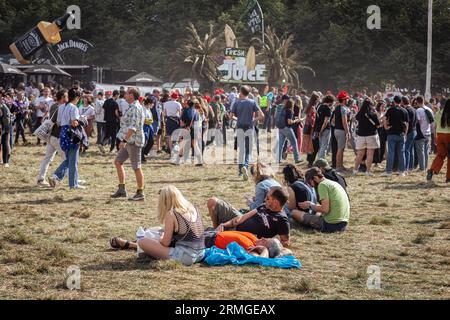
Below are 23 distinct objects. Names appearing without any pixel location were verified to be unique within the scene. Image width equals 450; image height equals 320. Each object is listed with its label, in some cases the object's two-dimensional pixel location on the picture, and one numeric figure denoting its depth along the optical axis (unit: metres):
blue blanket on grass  8.59
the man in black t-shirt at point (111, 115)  21.91
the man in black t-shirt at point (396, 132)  17.20
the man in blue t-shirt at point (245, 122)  16.58
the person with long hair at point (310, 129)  19.48
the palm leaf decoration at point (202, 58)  55.28
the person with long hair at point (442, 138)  16.12
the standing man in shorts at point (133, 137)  13.06
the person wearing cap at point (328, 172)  11.38
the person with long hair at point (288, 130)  19.23
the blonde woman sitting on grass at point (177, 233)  8.44
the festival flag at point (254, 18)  48.87
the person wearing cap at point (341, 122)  17.70
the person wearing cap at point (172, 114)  20.67
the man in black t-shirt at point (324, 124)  18.23
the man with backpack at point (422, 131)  18.41
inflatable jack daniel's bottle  45.38
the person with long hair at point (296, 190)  11.01
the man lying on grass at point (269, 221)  9.23
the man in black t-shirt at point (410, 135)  17.69
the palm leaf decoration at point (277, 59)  55.56
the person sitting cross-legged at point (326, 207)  10.56
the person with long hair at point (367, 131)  17.28
